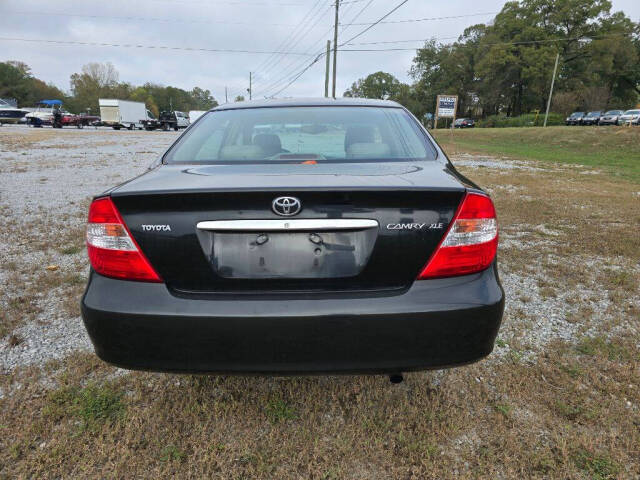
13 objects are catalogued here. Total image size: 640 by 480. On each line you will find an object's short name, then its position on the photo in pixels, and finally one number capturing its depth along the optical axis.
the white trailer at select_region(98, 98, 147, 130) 42.34
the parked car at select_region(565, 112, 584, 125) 43.58
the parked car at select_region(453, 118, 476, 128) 61.69
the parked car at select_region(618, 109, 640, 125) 35.66
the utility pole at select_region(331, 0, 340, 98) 31.59
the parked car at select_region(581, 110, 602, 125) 41.59
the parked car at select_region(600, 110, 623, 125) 38.75
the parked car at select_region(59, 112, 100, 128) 37.00
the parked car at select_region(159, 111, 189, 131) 41.56
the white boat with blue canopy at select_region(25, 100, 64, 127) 34.69
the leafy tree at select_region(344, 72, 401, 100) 107.56
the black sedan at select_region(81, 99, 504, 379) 1.48
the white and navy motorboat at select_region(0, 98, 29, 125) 34.91
